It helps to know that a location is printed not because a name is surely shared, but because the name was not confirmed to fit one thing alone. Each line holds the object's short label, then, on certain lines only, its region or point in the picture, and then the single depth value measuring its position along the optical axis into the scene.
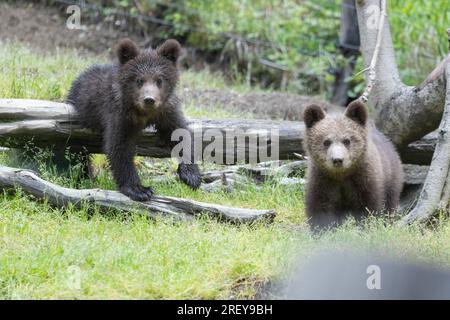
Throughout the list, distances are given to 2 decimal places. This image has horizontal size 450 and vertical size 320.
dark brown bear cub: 14.76
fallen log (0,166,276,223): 13.45
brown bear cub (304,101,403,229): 13.55
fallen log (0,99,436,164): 15.21
